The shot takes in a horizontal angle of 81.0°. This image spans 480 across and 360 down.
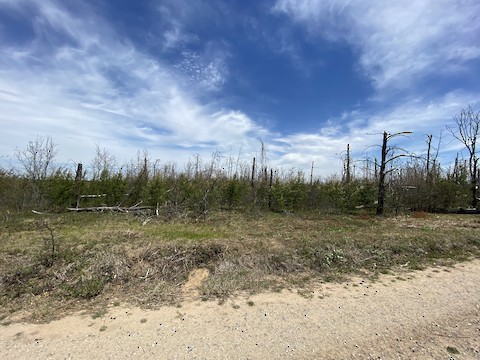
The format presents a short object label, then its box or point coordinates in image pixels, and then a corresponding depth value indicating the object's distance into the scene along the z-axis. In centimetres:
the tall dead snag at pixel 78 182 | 1275
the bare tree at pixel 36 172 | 1359
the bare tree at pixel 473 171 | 1686
